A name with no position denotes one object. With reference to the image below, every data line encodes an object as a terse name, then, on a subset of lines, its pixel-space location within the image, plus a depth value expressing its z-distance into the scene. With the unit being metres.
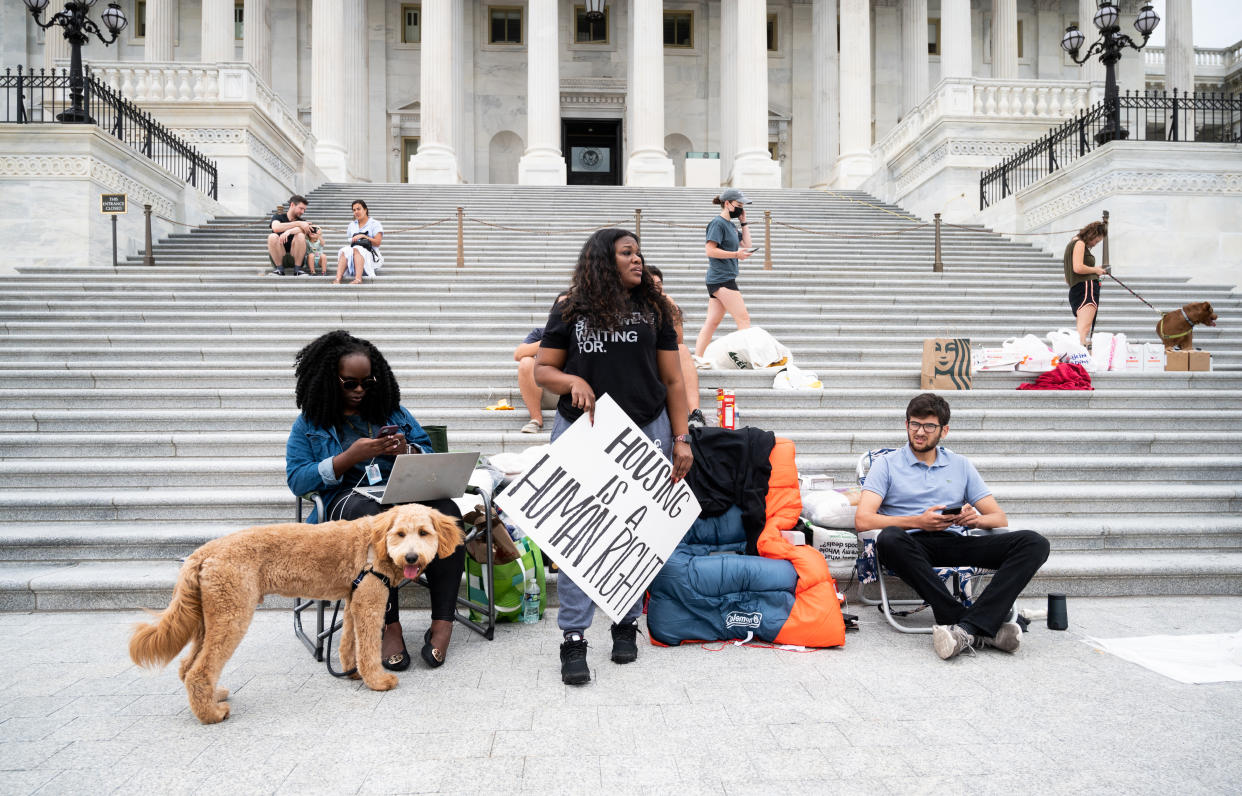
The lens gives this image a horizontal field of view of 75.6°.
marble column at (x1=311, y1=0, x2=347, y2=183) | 24.23
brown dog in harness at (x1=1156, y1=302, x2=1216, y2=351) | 8.66
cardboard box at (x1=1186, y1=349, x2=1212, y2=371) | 8.46
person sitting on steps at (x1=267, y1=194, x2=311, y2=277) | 12.02
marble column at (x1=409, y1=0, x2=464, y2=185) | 24.03
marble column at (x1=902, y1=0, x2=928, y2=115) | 28.20
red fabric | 7.92
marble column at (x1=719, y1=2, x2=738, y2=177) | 26.17
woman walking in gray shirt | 8.47
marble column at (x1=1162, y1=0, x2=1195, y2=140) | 26.71
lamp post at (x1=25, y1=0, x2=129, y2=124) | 12.62
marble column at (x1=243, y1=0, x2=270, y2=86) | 24.48
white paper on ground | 3.81
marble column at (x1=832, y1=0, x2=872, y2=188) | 24.80
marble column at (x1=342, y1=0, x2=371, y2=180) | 25.73
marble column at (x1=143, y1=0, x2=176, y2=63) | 24.91
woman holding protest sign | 3.86
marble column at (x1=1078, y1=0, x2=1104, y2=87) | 27.78
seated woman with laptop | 4.10
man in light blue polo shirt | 4.16
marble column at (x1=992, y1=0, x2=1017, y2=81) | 27.34
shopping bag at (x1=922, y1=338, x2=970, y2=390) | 7.89
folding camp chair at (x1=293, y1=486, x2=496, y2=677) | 4.10
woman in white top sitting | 11.40
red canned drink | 6.22
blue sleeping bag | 4.33
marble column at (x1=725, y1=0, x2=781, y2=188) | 24.55
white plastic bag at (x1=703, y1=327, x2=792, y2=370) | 8.24
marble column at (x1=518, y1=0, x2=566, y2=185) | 23.69
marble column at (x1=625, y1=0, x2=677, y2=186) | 24.08
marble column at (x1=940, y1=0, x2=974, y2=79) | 23.05
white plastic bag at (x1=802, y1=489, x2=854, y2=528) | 5.04
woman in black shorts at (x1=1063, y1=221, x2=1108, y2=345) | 9.16
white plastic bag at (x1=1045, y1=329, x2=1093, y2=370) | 8.17
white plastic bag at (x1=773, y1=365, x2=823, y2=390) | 7.80
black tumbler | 4.40
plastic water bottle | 4.73
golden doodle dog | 3.28
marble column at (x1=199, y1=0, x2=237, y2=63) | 22.41
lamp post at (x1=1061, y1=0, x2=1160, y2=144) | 14.21
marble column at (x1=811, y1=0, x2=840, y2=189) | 28.41
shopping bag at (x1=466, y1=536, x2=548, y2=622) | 4.69
